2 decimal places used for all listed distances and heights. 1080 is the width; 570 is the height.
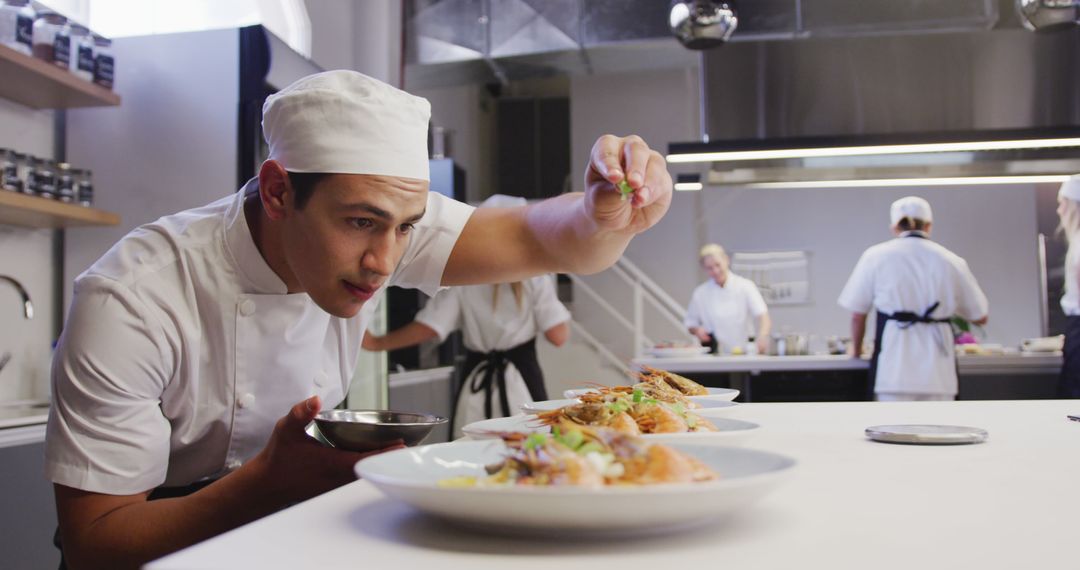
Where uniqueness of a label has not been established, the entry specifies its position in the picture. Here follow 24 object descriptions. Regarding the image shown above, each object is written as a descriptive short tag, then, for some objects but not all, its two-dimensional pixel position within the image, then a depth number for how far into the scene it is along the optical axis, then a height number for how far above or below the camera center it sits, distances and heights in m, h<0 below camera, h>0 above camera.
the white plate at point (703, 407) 1.26 -0.12
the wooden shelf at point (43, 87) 2.77 +0.82
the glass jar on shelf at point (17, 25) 2.77 +0.97
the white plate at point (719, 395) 1.43 -0.11
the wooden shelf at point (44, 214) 2.74 +0.39
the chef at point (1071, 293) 4.27 +0.16
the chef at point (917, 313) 4.66 +0.07
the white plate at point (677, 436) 0.92 -0.12
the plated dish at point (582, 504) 0.56 -0.11
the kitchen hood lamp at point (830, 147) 4.16 +0.87
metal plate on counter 1.21 -0.15
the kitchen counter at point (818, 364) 4.75 -0.20
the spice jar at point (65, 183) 3.01 +0.51
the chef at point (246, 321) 1.11 +0.02
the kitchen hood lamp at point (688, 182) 6.02 +1.02
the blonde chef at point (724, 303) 7.21 +0.20
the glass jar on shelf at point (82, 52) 3.09 +0.98
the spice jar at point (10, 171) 2.72 +0.50
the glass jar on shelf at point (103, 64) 3.22 +0.98
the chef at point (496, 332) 4.11 -0.01
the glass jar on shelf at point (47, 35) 2.92 +0.98
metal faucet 2.94 +0.12
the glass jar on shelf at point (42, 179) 2.86 +0.50
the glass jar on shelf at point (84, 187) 3.12 +0.51
